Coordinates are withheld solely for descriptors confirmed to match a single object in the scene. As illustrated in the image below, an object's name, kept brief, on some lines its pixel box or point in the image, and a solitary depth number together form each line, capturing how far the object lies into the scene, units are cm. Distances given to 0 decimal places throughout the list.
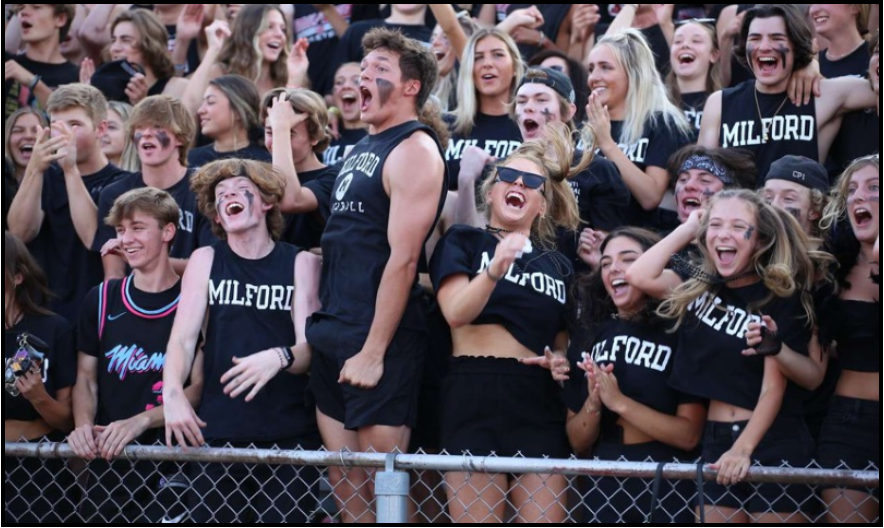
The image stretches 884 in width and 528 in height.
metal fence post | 884
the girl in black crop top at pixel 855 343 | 980
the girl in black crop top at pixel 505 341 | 1031
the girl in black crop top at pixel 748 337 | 986
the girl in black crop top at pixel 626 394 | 1041
